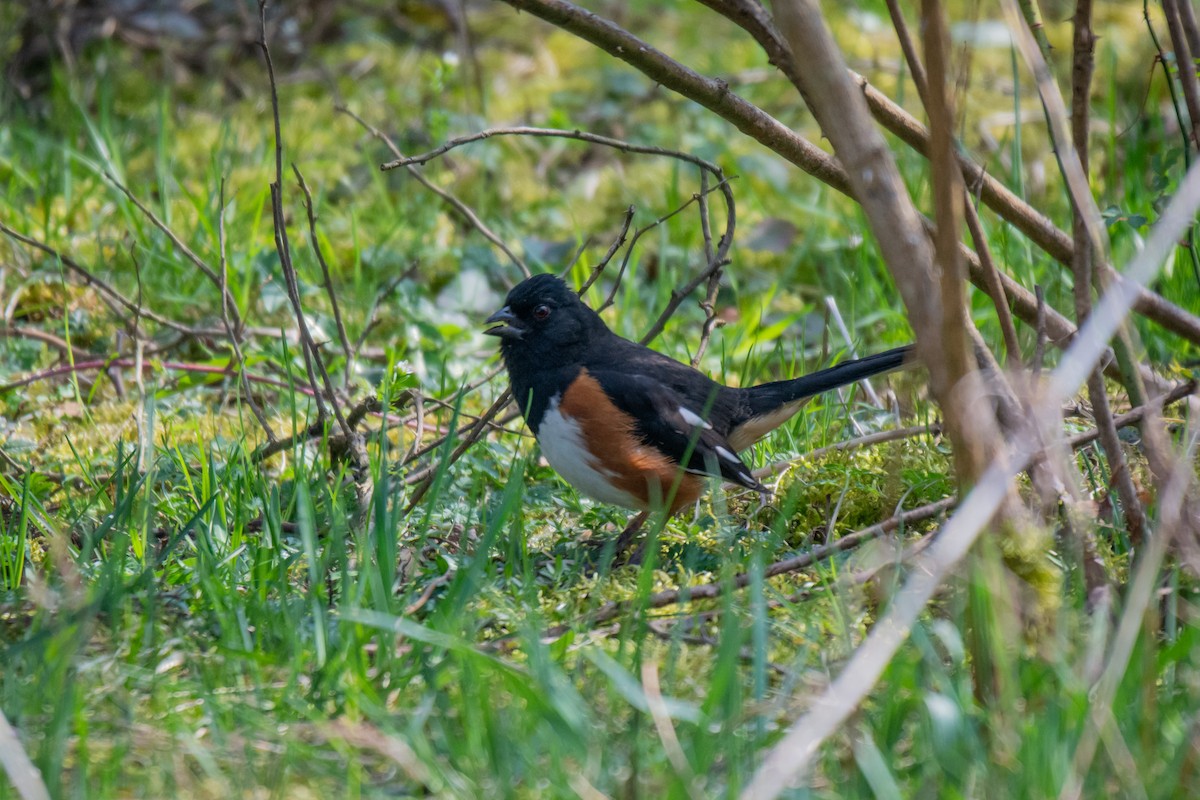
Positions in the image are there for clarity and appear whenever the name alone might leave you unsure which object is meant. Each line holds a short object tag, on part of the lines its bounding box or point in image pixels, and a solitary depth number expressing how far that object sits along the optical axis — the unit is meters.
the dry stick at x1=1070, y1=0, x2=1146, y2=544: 5.14
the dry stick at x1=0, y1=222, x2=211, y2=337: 7.95
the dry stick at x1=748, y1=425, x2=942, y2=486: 7.30
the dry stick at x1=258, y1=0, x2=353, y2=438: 6.29
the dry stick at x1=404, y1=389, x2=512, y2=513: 6.49
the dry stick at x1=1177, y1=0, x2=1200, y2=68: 6.25
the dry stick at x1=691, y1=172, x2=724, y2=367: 7.36
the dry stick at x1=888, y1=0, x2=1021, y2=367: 5.02
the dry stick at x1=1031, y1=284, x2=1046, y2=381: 5.40
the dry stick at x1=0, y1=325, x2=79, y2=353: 8.89
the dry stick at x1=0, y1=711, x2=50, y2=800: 3.54
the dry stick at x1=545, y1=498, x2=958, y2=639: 5.37
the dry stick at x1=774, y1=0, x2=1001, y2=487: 4.05
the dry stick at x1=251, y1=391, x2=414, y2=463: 7.00
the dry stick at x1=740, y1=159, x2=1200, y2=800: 3.40
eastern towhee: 7.12
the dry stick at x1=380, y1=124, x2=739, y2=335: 6.08
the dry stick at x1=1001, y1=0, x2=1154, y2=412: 4.45
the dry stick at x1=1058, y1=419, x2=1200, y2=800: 3.78
